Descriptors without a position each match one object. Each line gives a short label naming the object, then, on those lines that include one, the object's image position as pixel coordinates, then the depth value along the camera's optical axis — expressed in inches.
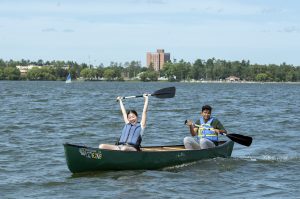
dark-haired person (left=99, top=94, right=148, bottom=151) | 569.6
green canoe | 552.7
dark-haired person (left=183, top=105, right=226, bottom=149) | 636.7
